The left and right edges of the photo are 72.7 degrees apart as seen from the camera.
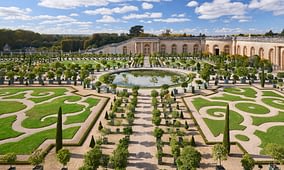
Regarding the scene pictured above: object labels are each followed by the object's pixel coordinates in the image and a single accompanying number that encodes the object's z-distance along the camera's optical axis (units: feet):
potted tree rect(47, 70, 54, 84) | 94.61
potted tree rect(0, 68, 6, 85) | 94.59
